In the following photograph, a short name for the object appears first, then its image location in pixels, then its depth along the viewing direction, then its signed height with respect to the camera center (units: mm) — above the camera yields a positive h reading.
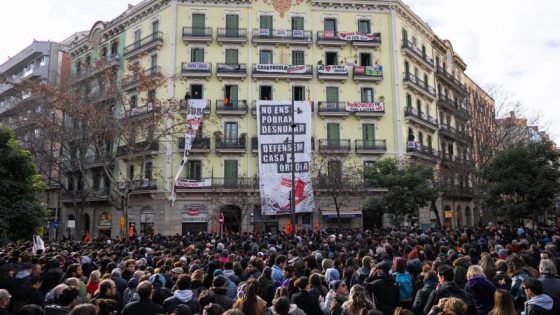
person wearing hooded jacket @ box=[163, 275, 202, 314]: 6832 -1086
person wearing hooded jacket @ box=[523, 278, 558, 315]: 5949 -994
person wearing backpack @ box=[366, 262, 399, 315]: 7727 -1142
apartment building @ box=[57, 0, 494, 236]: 36469 +10606
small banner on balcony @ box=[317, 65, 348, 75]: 38875 +12231
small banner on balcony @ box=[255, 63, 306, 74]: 38406 +12212
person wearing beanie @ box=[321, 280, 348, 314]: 7004 -1102
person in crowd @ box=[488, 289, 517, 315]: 5363 -942
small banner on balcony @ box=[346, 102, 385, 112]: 38812 +9187
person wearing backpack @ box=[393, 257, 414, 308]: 8172 -1055
